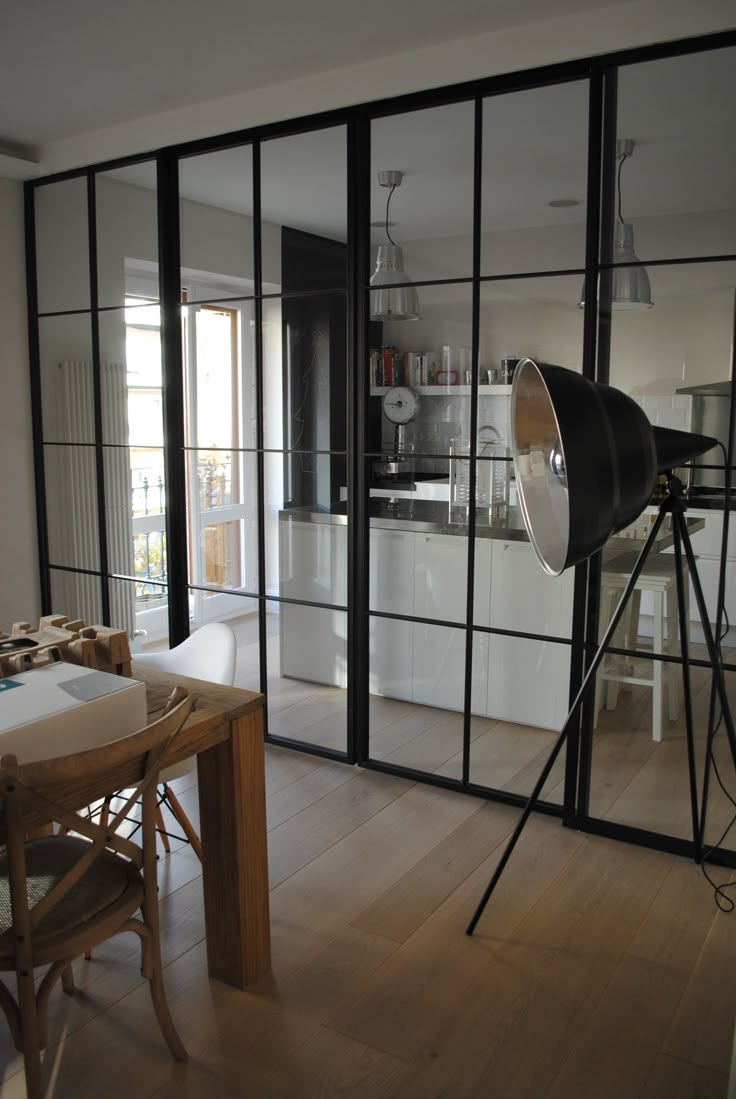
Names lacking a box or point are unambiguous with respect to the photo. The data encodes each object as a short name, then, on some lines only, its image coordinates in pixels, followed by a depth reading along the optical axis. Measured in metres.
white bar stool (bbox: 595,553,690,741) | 2.67
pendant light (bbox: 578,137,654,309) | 2.56
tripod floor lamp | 1.65
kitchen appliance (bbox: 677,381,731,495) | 2.47
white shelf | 2.88
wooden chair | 1.46
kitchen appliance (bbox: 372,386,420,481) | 3.07
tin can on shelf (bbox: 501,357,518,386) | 2.84
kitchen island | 2.93
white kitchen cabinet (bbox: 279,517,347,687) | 3.37
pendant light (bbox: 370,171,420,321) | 3.02
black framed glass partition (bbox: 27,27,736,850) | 2.54
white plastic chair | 2.58
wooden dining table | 2.00
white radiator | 3.86
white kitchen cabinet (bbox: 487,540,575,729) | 2.89
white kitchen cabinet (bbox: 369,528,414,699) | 3.19
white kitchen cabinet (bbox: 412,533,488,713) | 3.06
